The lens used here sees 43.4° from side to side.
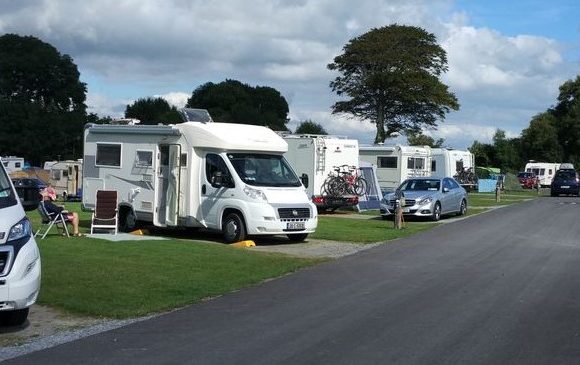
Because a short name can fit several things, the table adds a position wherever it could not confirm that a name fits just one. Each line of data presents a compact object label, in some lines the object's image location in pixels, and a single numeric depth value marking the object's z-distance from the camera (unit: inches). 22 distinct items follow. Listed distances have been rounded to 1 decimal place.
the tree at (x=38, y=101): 2834.6
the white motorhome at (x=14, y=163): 1968.5
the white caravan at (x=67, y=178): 1754.4
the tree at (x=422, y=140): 2953.7
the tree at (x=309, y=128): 2832.2
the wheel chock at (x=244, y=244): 649.0
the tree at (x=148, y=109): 3575.3
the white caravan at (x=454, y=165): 1660.9
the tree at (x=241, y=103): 3307.1
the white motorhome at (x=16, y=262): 295.9
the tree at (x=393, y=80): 2484.0
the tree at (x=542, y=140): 3272.6
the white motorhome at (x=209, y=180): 657.6
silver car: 967.6
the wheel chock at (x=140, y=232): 740.0
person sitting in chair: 667.4
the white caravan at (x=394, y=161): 1392.7
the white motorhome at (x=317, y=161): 1066.7
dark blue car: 1893.5
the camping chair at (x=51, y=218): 661.3
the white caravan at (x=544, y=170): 2733.8
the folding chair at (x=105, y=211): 707.4
